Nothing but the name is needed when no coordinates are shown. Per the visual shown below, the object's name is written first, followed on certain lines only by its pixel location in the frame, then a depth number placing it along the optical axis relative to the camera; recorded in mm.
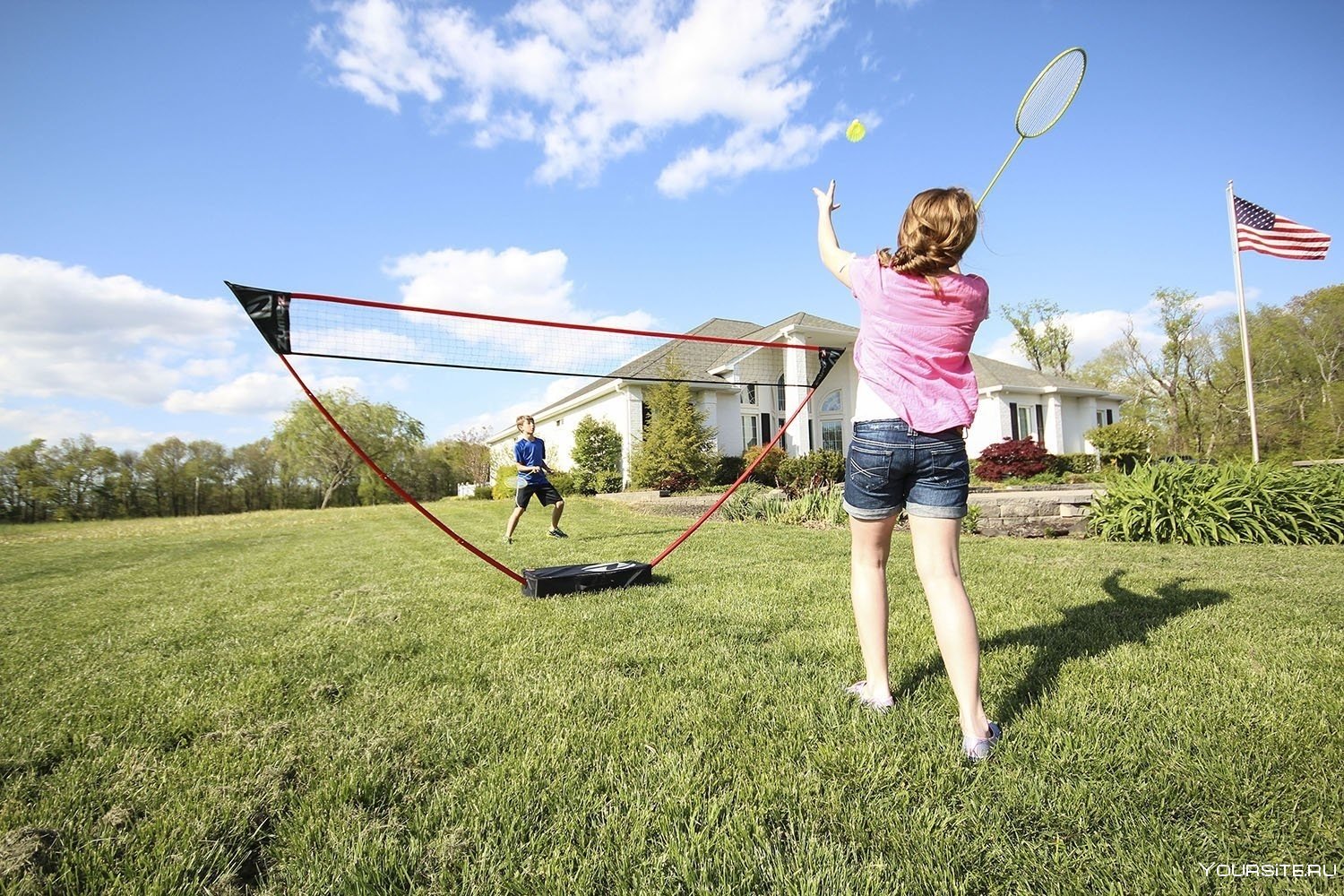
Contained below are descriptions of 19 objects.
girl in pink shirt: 2074
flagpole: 11789
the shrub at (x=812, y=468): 18897
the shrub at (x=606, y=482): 20203
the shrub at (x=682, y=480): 18672
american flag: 11219
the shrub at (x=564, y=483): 20594
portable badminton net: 3379
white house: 21562
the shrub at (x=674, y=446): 18859
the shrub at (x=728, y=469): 20197
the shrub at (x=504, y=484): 25438
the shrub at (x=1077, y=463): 22391
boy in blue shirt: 8680
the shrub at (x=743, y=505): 11133
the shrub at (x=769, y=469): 19734
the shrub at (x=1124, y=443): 20484
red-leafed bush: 20906
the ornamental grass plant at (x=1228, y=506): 7289
